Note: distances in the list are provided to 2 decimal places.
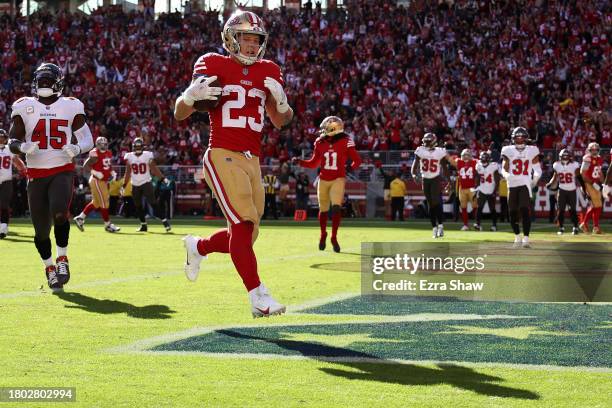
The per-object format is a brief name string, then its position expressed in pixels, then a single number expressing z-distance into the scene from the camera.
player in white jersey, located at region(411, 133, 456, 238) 19.88
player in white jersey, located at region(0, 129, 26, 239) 19.41
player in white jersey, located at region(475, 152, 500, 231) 24.22
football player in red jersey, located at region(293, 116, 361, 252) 15.58
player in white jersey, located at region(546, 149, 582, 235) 22.62
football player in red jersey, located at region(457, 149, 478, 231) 25.23
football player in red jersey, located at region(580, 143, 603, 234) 22.22
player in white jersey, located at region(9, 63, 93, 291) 9.61
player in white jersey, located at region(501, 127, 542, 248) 16.58
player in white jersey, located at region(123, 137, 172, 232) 21.88
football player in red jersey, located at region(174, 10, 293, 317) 6.97
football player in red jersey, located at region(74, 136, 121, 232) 22.08
